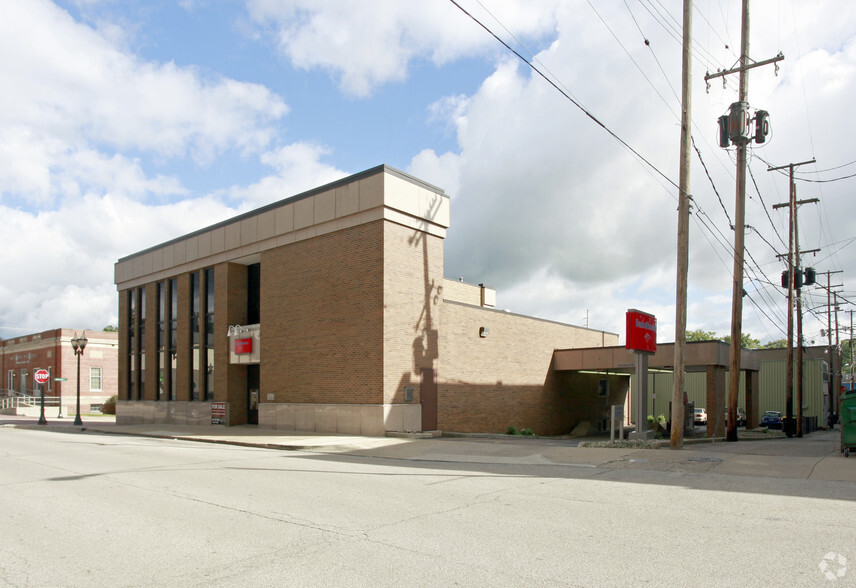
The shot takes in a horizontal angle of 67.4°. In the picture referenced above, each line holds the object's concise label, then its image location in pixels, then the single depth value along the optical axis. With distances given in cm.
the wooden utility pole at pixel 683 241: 1669
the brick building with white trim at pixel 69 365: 5366
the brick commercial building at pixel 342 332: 2238
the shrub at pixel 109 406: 5191
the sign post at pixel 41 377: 3494
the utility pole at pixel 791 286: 3174
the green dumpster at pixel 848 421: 1519
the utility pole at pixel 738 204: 2159
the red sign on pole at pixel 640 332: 1828
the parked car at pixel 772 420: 4647
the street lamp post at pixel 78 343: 3509
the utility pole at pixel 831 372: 4916
